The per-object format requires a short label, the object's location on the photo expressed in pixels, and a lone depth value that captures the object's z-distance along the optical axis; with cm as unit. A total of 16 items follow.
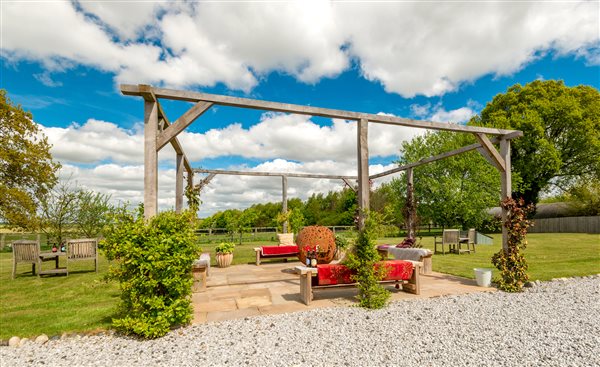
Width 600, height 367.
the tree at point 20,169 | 1436
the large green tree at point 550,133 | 1995
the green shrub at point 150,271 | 369
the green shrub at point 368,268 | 475
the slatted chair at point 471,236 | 1148
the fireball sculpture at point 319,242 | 654
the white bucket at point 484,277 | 600
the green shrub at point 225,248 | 868
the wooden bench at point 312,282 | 491
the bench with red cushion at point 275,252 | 931
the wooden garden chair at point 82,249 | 769
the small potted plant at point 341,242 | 725
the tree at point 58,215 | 1512
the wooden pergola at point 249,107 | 428
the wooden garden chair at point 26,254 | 747
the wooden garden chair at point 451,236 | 1097
